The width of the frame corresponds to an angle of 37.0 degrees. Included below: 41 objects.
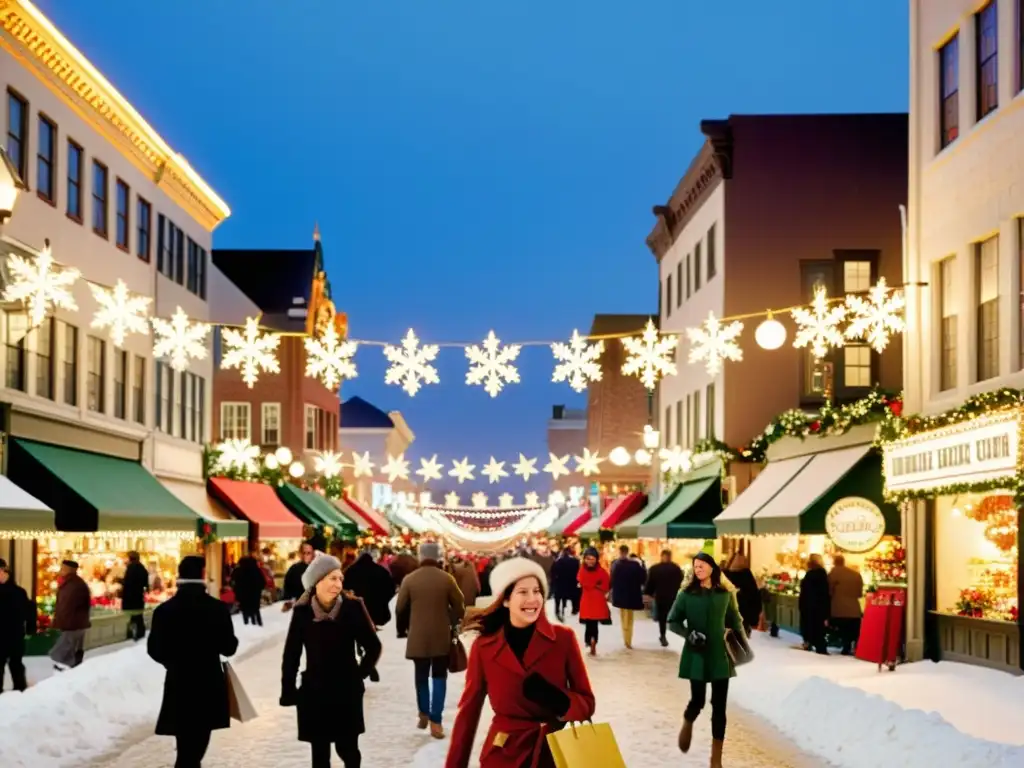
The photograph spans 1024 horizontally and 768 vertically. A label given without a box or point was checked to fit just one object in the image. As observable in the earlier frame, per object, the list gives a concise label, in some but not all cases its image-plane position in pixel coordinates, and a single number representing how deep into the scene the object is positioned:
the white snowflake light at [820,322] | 21.45
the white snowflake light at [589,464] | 43.66
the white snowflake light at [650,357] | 23.56
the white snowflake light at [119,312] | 19.91
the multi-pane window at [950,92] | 21.75
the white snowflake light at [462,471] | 43.89
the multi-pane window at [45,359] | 26.84
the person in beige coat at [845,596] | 24.34
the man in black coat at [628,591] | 27.64
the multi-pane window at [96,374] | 30.12
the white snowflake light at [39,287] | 17.25
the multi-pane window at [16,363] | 25.03
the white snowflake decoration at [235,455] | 40.26
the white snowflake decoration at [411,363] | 23.33
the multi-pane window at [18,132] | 25.19
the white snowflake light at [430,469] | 44.34
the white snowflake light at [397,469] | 46.53
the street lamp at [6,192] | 12.95
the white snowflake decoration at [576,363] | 23.48
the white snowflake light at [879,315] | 21.55
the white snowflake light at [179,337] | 21.69
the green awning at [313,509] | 45.97
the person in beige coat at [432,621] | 14.55
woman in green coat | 12.59
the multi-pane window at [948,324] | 21.62
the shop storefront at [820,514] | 24.09
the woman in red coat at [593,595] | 24.39
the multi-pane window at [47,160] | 26.78
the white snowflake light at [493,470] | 45.72
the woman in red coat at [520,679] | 6.92
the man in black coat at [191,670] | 10.32
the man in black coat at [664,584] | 28.00
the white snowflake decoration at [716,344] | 22.73
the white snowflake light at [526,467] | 45.22
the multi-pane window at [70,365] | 28.36
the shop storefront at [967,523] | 18.45
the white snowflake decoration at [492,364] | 23.41
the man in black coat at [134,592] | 26.78
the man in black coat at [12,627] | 16.94
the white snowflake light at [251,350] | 22.19
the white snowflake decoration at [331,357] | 23.17
